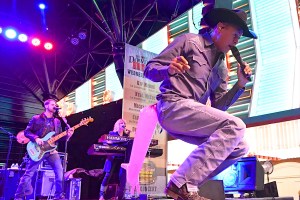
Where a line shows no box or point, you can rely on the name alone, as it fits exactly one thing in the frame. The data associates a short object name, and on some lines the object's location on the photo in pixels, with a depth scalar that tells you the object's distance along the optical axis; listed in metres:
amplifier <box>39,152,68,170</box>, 8.31
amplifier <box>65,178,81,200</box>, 7.64
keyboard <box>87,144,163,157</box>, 4.70
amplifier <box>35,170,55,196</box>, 8.01
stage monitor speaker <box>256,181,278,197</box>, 4.02
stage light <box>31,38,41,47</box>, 8.95
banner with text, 5.52
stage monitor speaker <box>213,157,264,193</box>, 4.16
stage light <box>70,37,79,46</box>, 11.91
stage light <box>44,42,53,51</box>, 9.12
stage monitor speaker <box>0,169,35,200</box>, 7.73
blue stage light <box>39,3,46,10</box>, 10.10
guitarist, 6.08
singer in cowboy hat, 1.92
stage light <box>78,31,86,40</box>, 11.58
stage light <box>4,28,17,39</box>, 8.69
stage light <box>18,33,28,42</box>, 8.76
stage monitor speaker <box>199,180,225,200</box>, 2.46
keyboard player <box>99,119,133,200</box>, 6.16
